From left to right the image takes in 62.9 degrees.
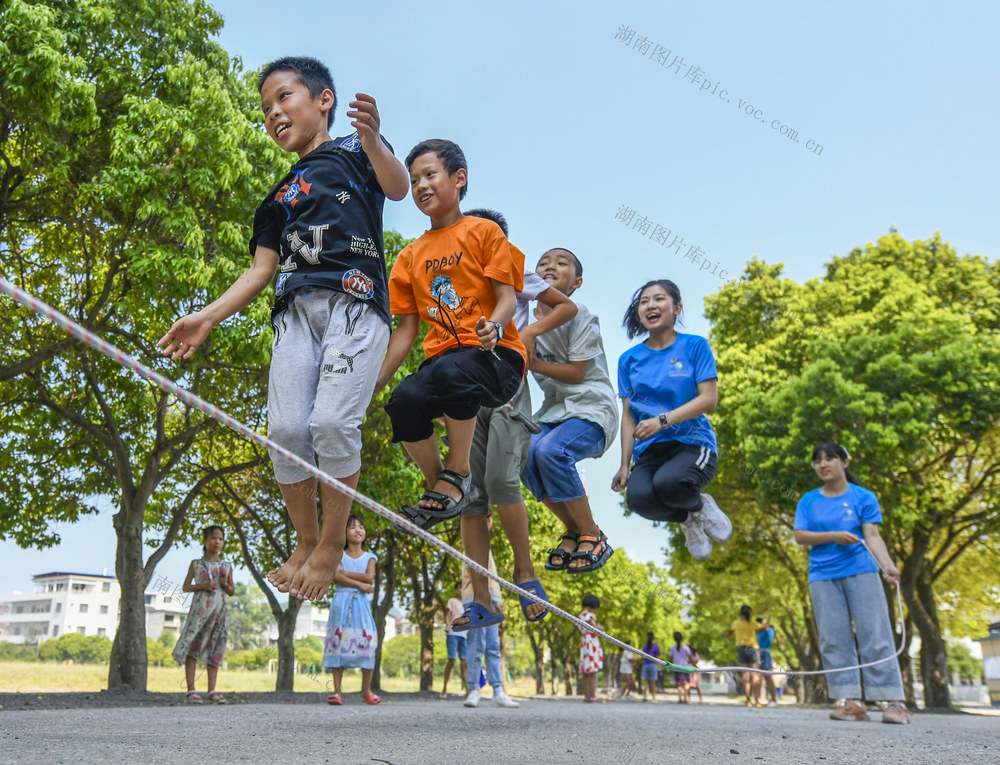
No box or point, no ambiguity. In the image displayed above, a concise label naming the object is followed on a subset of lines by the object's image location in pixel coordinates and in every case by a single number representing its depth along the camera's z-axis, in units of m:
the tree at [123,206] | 10.62
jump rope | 2.03
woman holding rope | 7.78
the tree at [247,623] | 71.18
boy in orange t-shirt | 4.05
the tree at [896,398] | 17.12
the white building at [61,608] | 66.38
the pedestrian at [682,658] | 24.56
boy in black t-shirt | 3.49
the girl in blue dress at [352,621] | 10.23
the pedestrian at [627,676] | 31.14
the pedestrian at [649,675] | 22.86
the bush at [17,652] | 50.88
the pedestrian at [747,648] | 17.78
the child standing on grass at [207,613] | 9.74
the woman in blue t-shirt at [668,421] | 5.38
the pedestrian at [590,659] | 16.84
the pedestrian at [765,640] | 18.97
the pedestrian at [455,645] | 16.17
